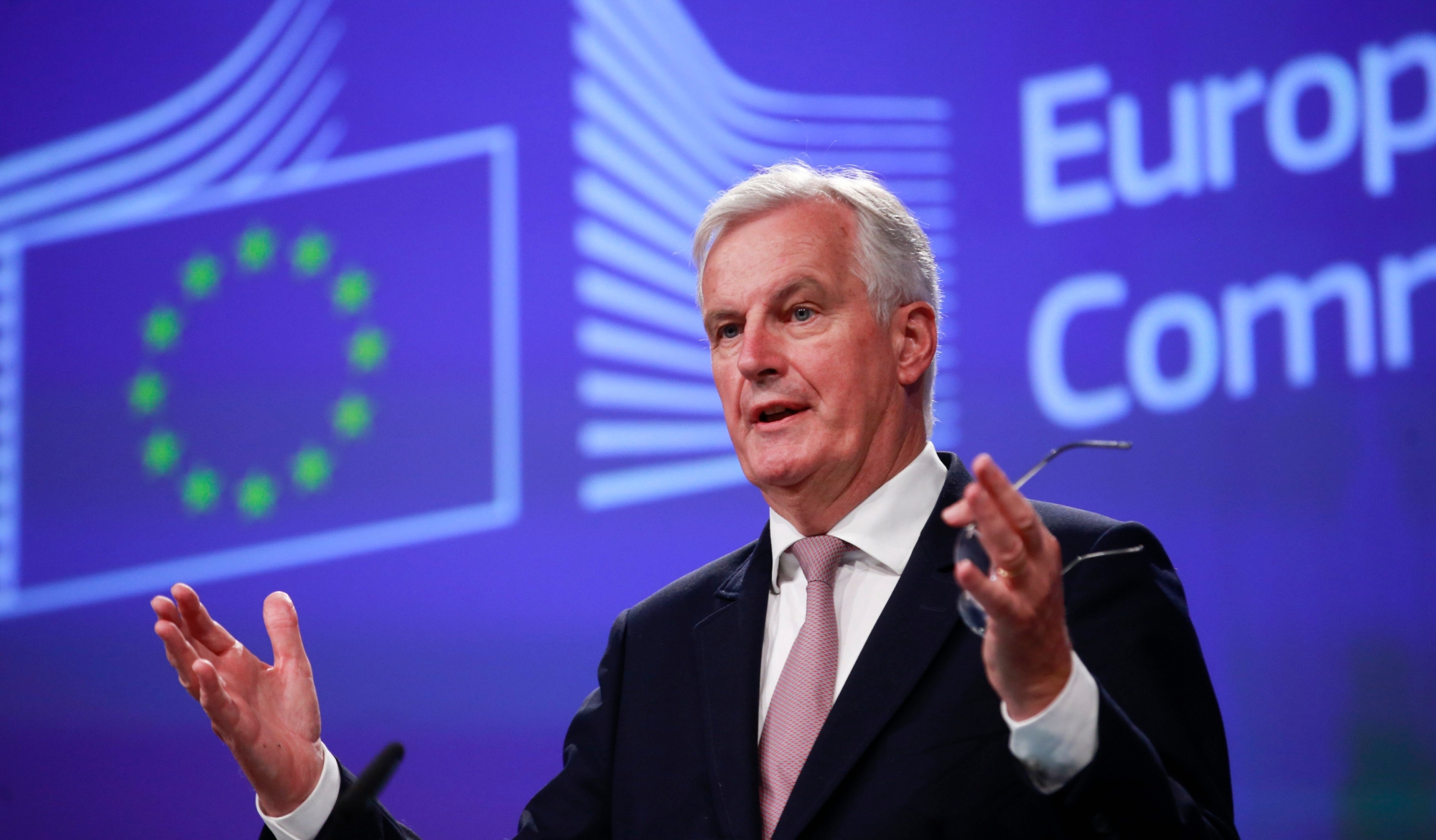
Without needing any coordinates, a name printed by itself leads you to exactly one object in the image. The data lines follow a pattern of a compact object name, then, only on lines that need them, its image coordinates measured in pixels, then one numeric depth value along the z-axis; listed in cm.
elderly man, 384
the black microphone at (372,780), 392
